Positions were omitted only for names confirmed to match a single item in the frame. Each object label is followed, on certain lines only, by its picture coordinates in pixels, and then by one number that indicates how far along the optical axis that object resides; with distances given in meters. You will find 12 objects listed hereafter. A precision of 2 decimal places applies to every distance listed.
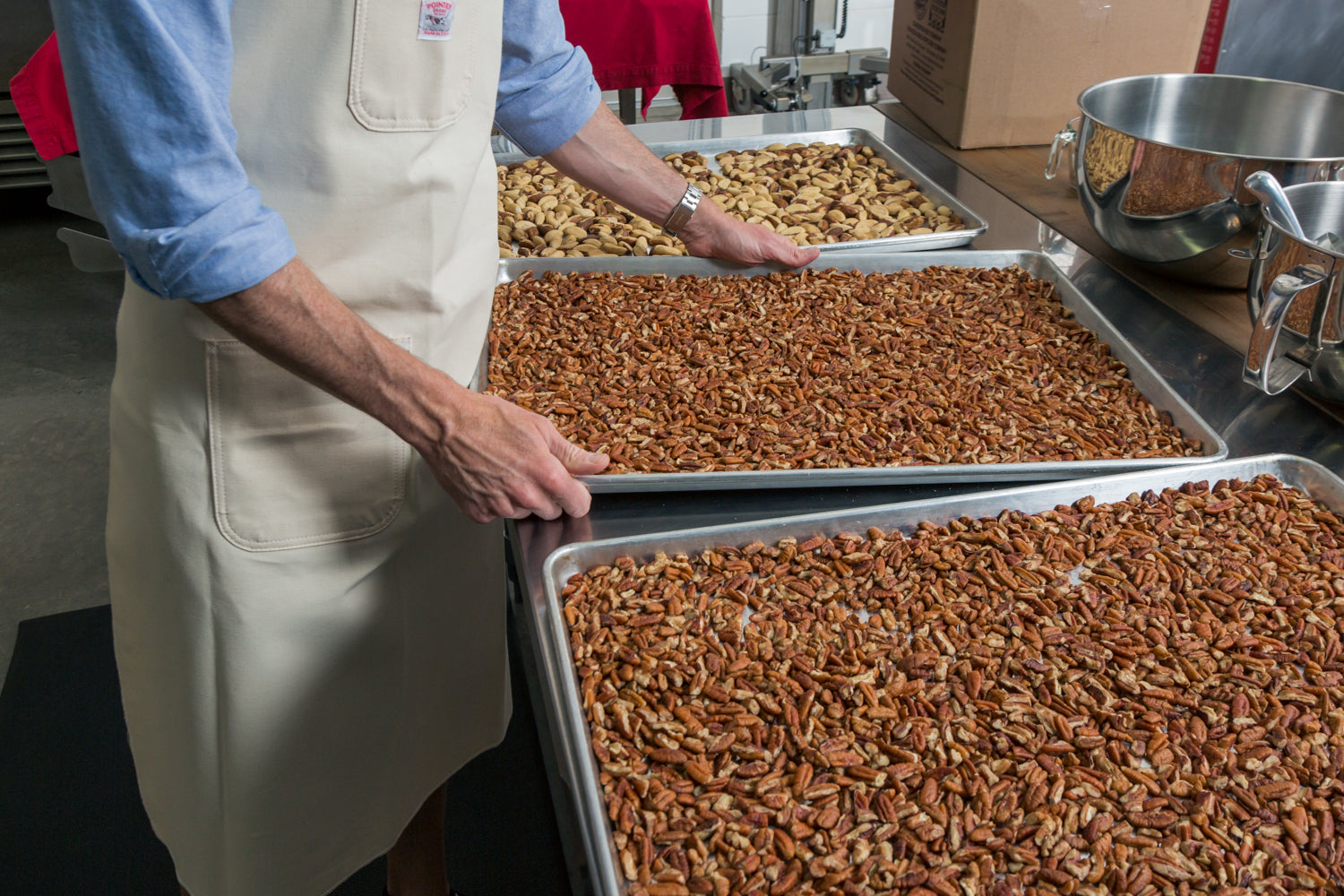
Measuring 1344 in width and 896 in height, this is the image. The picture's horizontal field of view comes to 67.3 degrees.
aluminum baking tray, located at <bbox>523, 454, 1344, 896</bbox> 0.77
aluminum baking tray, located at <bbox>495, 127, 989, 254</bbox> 1.61
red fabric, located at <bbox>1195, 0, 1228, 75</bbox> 2.02
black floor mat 1.79
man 0.81
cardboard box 1.91
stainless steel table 1.05
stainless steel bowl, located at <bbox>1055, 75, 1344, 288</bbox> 1.35
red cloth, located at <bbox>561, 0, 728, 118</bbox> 3.02
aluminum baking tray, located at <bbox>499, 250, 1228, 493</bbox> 1.06
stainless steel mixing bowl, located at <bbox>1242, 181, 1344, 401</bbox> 1.12
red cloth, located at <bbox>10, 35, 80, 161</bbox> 2.54
